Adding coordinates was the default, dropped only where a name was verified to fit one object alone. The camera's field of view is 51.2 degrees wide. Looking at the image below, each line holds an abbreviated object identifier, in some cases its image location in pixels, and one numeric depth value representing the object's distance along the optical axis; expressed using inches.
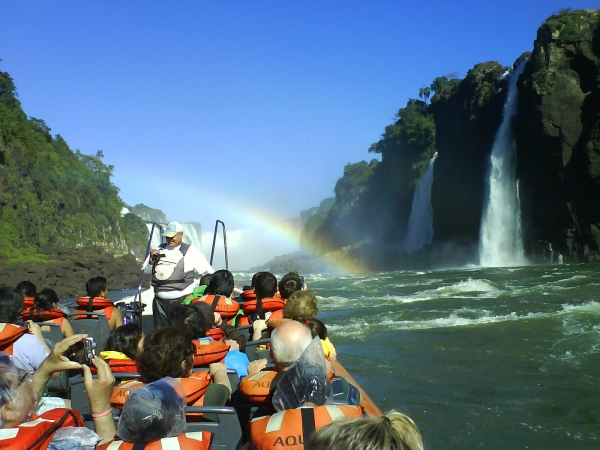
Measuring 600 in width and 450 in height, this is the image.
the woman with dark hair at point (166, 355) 130.7
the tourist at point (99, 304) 275.3
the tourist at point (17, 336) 163.2
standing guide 255.4
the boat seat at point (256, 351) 201.9
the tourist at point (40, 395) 91.3
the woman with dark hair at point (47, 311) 250.8
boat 129.4
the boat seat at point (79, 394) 154.9
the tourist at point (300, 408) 98.7
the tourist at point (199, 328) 177.5
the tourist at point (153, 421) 93.0
